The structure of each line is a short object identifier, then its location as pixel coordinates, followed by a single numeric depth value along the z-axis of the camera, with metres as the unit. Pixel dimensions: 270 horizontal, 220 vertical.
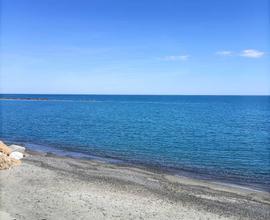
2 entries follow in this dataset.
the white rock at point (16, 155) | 24.54
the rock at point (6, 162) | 21.29
